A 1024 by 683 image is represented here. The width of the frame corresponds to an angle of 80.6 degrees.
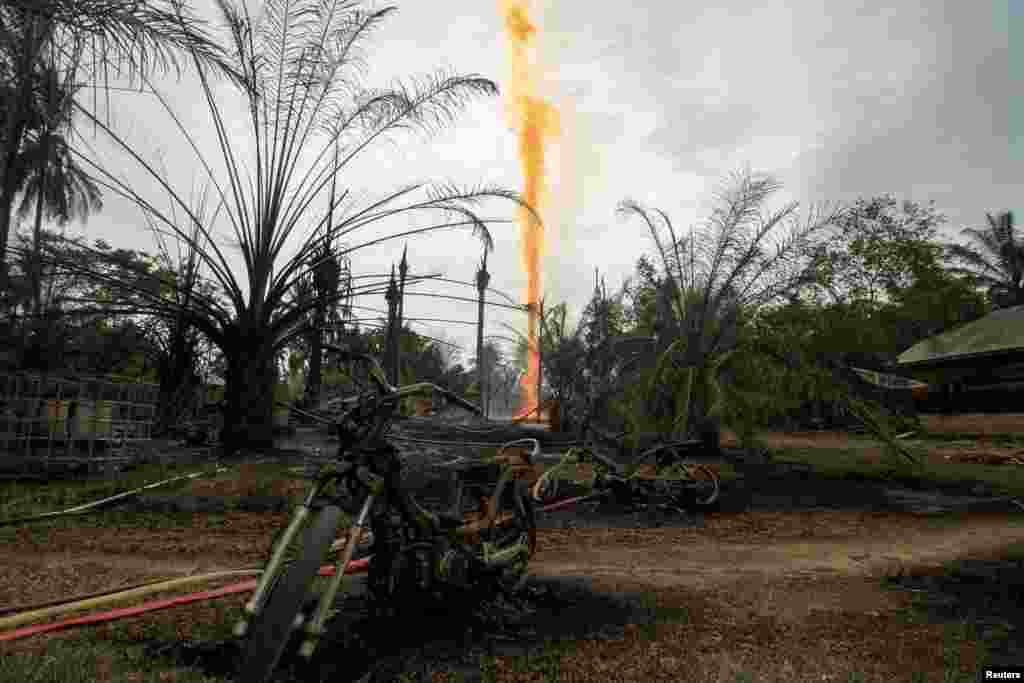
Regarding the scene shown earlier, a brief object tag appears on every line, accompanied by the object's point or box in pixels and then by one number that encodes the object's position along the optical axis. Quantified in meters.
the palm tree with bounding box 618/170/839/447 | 10.57
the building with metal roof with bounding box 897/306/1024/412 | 21.09
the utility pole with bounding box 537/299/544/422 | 15.22
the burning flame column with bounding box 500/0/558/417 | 15.06
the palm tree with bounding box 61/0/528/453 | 8.48
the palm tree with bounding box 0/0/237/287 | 4.29
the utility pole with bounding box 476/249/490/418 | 7.13
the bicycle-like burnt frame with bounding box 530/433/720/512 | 7.70
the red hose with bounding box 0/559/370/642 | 2.87
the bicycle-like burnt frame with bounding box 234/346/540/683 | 2.12
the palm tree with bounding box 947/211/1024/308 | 34.50
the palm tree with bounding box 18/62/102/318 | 5.29
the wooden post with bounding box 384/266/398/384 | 8.20
